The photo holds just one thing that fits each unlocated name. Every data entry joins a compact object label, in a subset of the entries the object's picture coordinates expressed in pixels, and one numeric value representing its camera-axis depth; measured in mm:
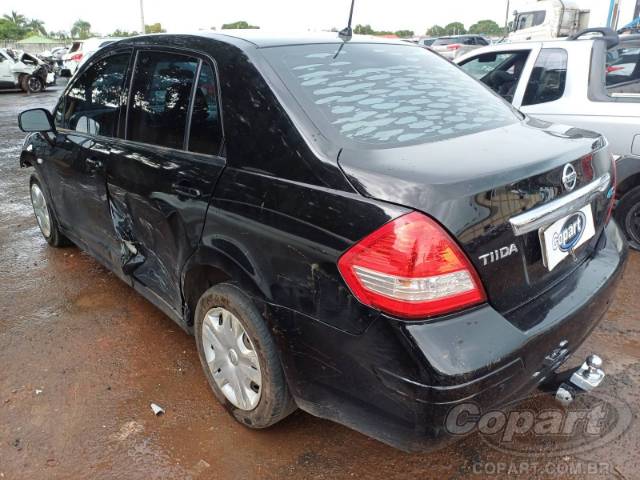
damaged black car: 1591
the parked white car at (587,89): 3936
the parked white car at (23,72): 18266
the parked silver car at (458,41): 23516
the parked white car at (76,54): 21406
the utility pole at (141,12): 30078
